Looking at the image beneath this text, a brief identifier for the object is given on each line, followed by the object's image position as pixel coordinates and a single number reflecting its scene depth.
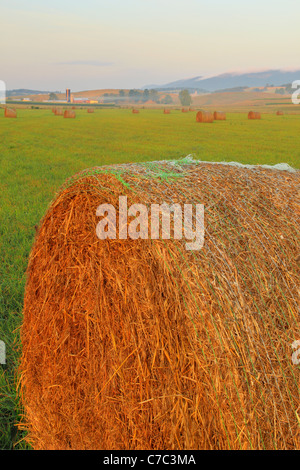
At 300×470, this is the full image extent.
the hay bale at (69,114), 53.88
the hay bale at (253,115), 52.84
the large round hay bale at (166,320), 2.32
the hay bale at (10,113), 50.22
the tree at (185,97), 195.65
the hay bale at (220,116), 49.66
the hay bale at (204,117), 44.16
